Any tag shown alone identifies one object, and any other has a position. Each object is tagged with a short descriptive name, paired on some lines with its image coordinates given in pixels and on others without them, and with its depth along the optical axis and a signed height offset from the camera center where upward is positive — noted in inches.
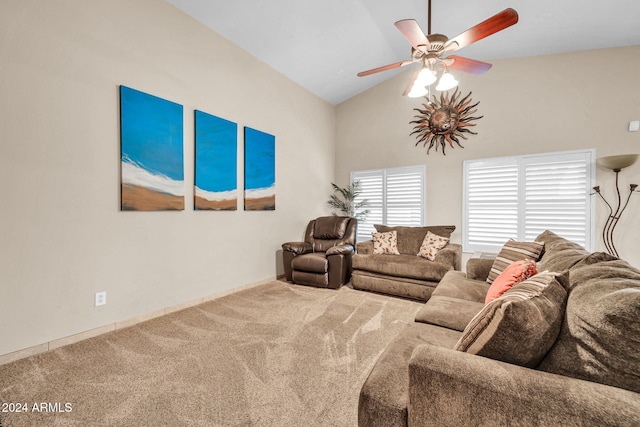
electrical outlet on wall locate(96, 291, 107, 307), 97.7 -32.0
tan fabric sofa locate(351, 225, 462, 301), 134.6 -29.4
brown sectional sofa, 30.4 -20.9
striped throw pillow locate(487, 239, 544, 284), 92.7 -15.2
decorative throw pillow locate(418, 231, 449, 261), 146.0 -19.0
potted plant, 222.2 +7.3
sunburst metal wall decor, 184.2 +64.4
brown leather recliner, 153.9 -26.4
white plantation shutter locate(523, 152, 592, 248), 153.5 +9.0
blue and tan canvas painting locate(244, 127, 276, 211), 155.1 +24.1
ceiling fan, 76.2 +54.0
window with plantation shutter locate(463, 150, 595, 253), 154.4 +7.6
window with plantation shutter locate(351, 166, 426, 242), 201.2 +11.7
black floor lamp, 135.6 +2.8
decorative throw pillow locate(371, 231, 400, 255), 160.4 -19.6
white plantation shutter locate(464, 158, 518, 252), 171.0 +5.2
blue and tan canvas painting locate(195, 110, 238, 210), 130.4 +24.4
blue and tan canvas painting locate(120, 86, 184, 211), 104.0 +24.1
